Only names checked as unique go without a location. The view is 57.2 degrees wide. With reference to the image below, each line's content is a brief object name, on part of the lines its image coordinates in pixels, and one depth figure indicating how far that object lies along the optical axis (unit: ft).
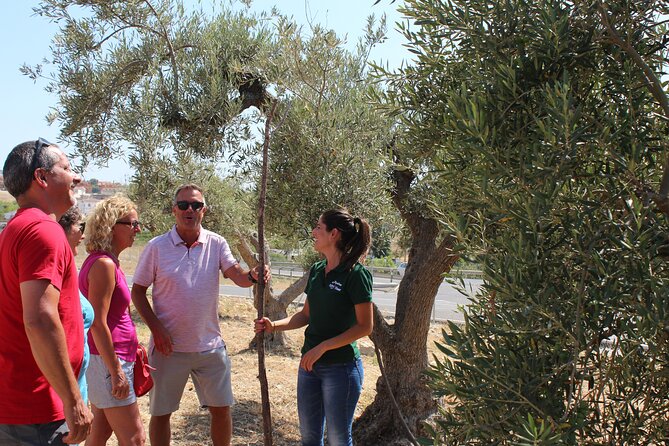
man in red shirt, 8.20
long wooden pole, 12.49
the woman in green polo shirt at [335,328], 12.63
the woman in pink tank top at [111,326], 12.24
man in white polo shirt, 13.98
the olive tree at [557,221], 5.88
